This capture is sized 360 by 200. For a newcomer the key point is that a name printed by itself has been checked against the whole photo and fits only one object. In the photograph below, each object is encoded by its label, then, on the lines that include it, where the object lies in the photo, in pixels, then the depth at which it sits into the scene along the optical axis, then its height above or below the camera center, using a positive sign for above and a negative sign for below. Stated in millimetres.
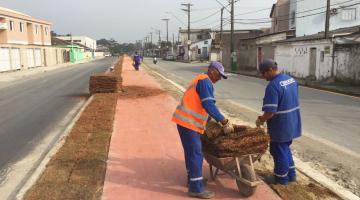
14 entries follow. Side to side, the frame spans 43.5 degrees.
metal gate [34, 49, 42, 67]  54688 -1975
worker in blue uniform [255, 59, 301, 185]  5777 -978
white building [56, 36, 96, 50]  160775 +632
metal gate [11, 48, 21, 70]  43438 -1781
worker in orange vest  5512 -1037
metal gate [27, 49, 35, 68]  50688 -1927
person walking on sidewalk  35469 -1622
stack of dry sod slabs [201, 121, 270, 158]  5574 -1263
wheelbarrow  5500 -1613
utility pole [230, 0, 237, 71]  42094 -1511
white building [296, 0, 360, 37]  41375 +2286
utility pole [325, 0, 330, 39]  25505 +1152
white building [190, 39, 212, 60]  78625 -1668
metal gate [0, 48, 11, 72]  40094 -1645
